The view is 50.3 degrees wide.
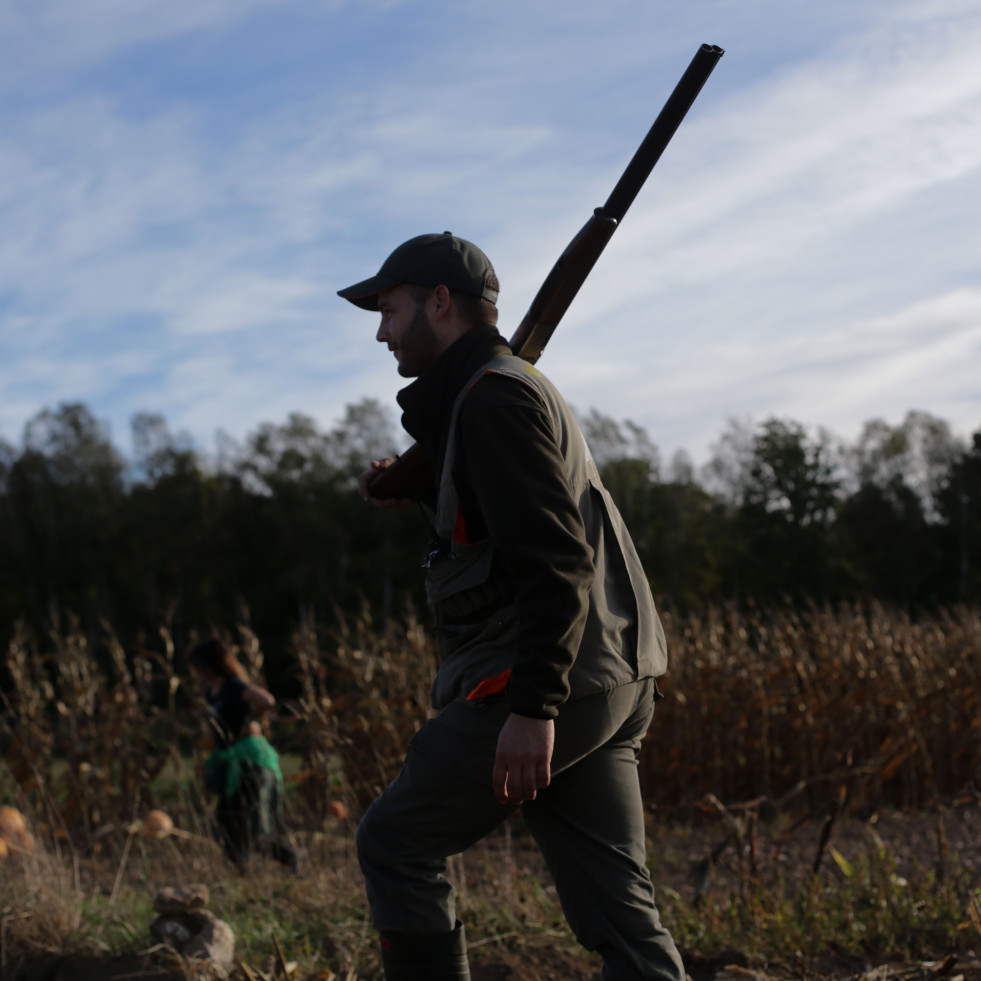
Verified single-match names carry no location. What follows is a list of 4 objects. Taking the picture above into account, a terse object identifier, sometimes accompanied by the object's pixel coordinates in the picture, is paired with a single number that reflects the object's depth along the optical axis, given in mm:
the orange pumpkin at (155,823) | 6960
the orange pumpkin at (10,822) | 7488
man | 2033
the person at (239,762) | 6027
